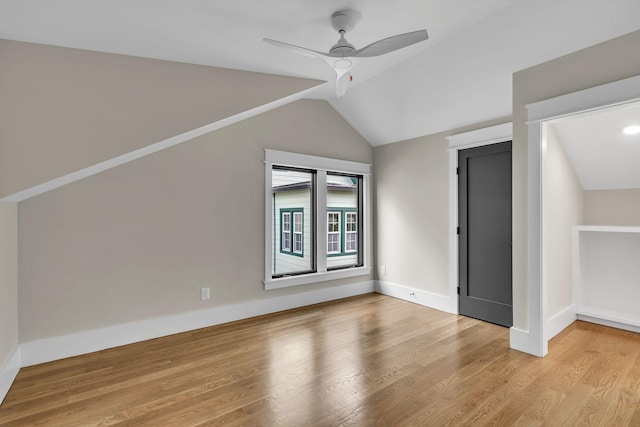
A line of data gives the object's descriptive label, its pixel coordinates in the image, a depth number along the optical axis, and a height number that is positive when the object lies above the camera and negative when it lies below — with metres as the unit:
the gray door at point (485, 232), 3.49 -0.14
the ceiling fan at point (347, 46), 2.03 +1.16
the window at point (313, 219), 4.05 +0.02
